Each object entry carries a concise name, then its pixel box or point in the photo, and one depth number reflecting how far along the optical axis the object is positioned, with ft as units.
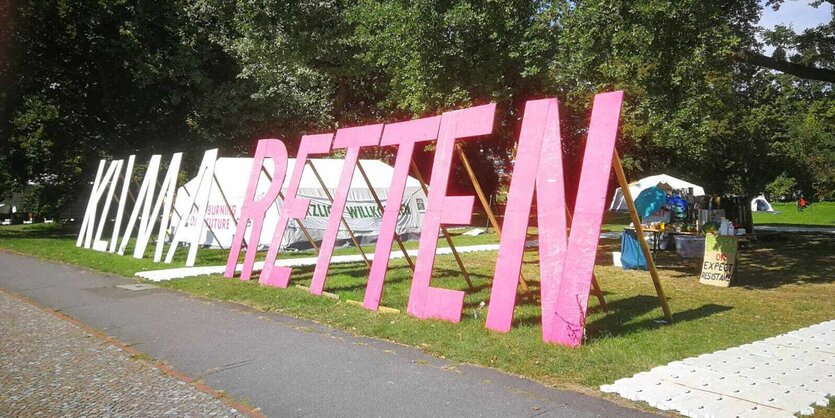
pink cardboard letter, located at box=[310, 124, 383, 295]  31.48
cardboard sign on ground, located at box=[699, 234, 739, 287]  34.06
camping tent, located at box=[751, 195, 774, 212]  145.69
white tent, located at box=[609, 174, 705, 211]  99.43
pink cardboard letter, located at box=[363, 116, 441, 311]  27.58
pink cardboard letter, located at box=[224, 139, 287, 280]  36.70
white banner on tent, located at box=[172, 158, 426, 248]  59.93
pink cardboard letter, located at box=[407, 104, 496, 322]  24.53
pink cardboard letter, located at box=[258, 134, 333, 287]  34.13
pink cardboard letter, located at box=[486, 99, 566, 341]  21.47
